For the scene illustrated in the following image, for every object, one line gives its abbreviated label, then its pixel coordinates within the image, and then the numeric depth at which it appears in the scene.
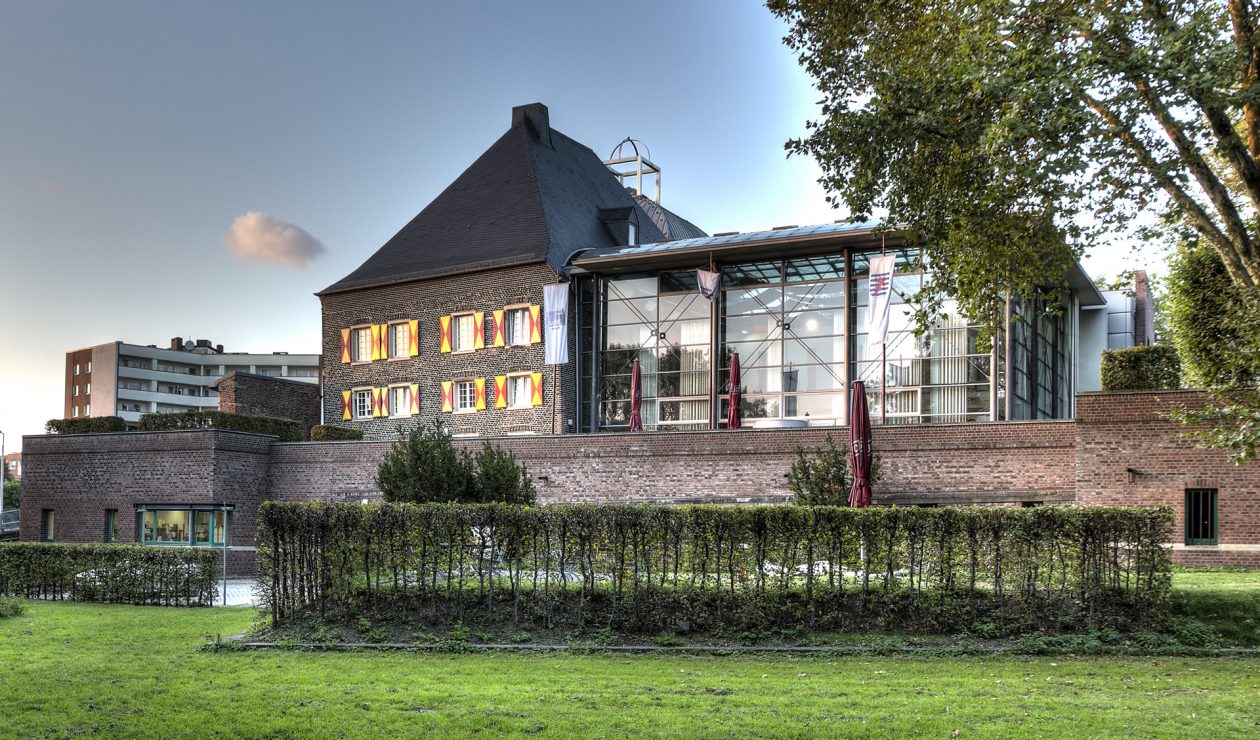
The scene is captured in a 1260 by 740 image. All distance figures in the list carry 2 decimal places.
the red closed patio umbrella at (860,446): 18.36
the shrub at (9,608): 15.75
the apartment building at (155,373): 103.81
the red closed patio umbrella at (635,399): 28.22
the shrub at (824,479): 21.55
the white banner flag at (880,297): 28.59
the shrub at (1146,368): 19.81
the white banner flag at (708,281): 31.66
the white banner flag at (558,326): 33.38
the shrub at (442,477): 19.14
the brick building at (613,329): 31.23
